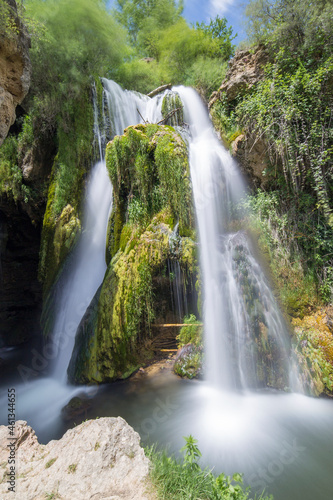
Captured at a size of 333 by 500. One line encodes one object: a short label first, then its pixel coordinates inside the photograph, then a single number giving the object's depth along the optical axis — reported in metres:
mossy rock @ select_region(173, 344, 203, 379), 4.85
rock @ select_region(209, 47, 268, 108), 6.14
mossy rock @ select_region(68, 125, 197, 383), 4.95
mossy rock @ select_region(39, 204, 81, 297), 6.69
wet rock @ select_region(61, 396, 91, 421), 3.95
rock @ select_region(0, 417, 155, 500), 1.56
